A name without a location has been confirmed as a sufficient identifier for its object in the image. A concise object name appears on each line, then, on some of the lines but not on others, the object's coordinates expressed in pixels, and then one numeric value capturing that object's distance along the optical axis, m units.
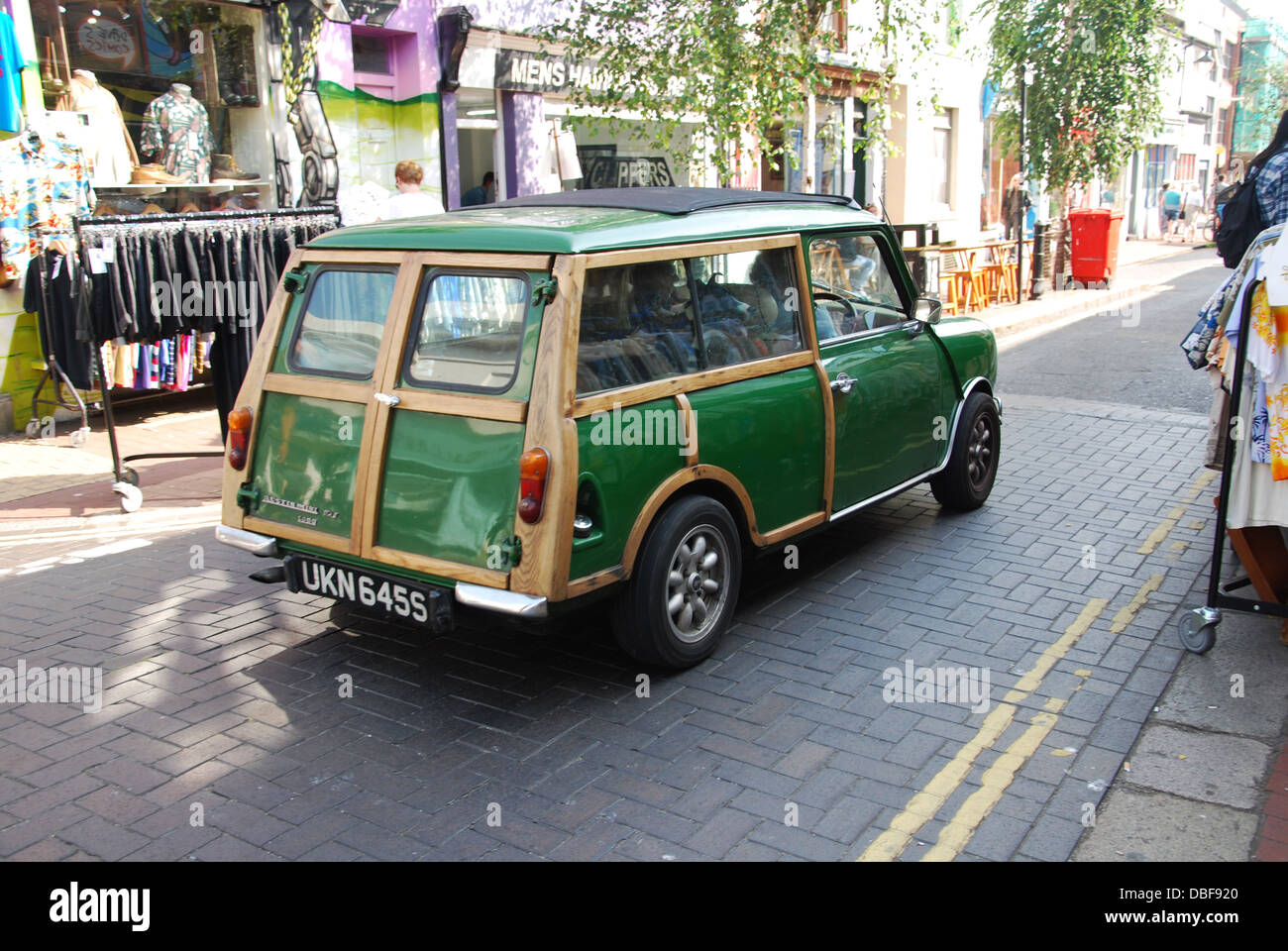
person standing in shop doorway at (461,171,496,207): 14.52
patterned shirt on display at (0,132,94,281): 9.32
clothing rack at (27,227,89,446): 8.38
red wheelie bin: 20.45
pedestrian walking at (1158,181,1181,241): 39.53
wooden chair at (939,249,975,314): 16.61
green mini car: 4.32
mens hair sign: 14.09
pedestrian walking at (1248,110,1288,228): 5.88
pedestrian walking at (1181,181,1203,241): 37.11
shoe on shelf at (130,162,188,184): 10.32
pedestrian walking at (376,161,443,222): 9.60
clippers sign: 16.36
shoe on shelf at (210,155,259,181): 11.29
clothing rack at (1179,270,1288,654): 4.85
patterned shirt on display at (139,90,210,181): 10.69
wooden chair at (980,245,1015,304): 18.11
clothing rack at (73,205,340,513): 7.43
